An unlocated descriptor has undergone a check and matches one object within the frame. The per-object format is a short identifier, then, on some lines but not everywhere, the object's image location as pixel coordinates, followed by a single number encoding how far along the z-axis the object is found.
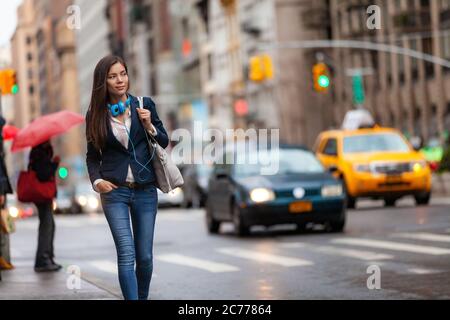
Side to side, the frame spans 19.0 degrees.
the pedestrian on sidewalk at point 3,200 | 14.81
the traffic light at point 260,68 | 47.31
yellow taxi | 29.78
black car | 21.98
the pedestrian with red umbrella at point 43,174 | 16.61
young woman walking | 9.16
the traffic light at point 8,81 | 26.45
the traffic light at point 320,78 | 42.44
